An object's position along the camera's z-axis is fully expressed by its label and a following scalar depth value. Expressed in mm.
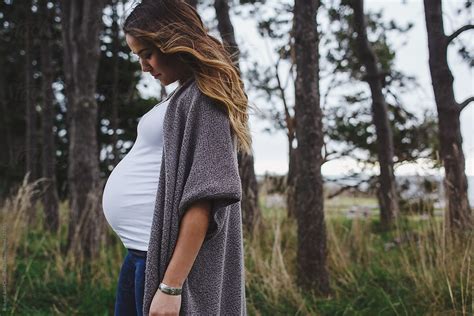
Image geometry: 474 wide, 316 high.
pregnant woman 1317
